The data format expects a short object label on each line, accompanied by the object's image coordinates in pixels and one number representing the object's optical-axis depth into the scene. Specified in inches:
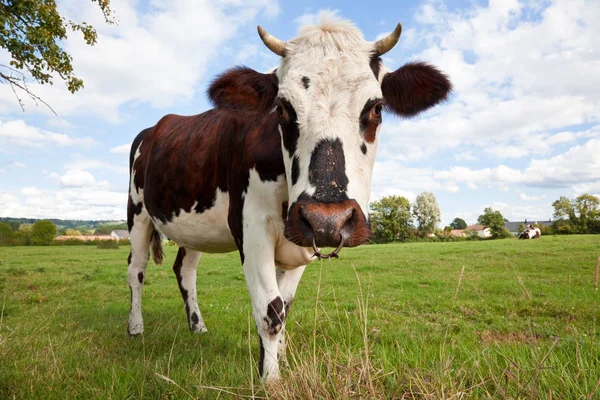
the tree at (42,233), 1973.4
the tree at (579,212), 2475.4
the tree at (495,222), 2984.7
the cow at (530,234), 1523.1
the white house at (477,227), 4960.4
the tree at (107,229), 4065.0
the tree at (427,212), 3358.8
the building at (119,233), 3754.9
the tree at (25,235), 1989.4
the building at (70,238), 2012.8
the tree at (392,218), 2477.9
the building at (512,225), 5231.8
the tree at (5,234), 1893.0
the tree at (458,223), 6108.3
